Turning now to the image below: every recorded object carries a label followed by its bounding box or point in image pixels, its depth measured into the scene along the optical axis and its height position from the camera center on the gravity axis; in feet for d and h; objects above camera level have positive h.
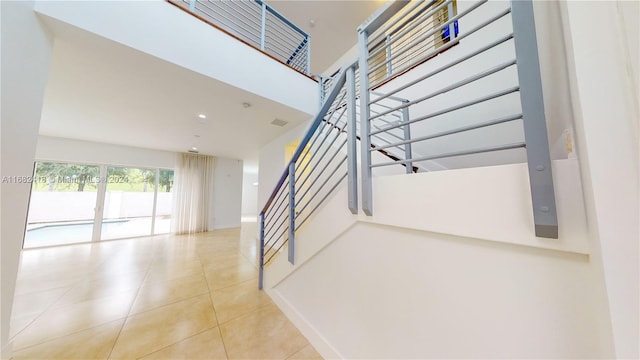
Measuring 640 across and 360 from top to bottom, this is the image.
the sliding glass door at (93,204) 13.64 -0.80
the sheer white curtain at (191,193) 17.72 +0.07
